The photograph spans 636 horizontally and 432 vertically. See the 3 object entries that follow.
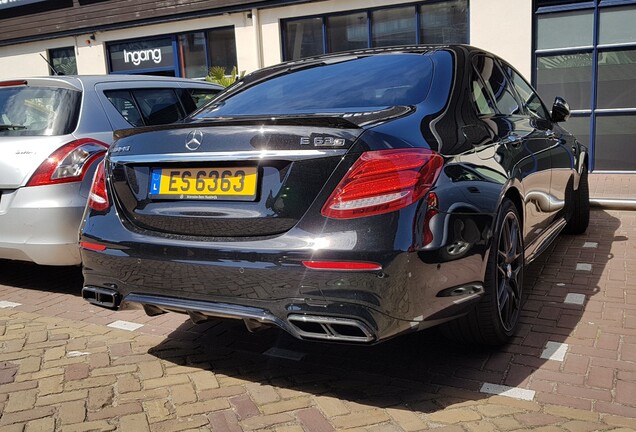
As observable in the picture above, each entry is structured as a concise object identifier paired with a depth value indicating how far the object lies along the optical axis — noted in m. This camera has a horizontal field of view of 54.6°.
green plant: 11.34
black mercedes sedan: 2.40
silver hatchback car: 4.05
